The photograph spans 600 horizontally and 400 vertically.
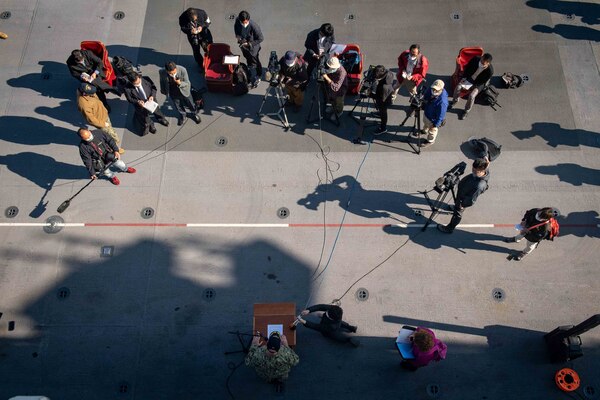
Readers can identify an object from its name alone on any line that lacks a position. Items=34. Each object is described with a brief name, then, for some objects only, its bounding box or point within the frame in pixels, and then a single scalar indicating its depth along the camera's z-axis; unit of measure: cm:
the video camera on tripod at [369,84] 864
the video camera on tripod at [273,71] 892
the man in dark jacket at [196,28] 957
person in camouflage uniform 634
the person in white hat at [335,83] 869
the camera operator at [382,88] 845
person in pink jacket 645
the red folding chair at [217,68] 1010
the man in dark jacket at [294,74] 886
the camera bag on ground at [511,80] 1022
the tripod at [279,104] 970
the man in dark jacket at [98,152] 828
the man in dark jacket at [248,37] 952
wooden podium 723
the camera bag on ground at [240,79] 983
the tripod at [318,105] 999
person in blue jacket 838
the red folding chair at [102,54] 1004
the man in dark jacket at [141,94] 871
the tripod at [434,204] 873
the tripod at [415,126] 920
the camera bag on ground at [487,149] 848
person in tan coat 877
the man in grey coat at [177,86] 883
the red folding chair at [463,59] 984
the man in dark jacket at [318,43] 929
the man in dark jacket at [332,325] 697
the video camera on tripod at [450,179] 769
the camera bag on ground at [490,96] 1003
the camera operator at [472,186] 723
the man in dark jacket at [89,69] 930
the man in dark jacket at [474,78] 905
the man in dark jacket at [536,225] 732
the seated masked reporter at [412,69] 945
